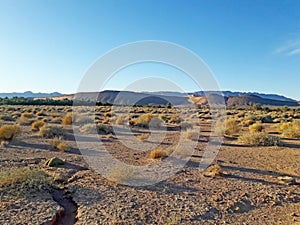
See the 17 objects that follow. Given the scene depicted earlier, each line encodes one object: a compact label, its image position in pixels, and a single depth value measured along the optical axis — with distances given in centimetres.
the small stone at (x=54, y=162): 804
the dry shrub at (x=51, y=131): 1328
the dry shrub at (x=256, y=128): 1571
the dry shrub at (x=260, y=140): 1172
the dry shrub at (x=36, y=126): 1531
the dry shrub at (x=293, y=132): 1367
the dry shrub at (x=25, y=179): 577
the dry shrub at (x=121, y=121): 1972
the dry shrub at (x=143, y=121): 1895
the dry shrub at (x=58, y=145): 1041
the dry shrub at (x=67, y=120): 1873
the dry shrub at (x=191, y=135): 1364
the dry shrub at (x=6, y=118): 2064
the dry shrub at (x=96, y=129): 1549
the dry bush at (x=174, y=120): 2202
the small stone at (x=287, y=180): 676
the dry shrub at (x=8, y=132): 1185
